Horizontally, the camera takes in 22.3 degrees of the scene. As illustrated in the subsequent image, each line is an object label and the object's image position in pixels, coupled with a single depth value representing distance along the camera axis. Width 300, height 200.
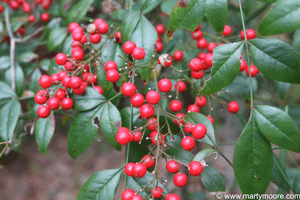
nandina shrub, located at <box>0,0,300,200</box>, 0.47
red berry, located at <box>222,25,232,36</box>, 0.52
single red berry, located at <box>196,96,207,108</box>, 0.52
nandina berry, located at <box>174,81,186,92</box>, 0.51
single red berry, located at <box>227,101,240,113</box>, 0.52
